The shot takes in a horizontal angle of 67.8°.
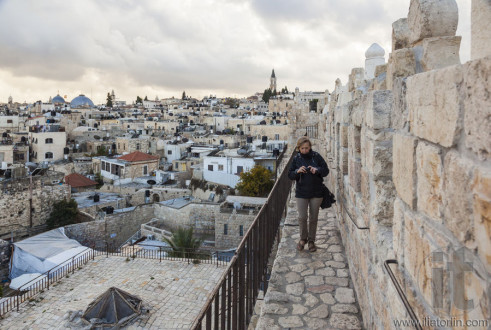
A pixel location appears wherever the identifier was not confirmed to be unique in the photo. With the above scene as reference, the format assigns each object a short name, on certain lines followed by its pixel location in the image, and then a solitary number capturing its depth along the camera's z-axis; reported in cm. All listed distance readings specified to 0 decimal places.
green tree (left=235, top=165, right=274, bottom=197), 2498
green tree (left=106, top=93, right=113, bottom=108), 10125
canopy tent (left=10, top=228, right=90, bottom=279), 1628
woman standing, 485
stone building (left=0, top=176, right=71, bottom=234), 2148
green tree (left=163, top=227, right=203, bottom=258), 1690
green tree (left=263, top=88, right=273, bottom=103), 9682
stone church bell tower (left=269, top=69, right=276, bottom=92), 12366
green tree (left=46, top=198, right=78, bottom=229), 2281
